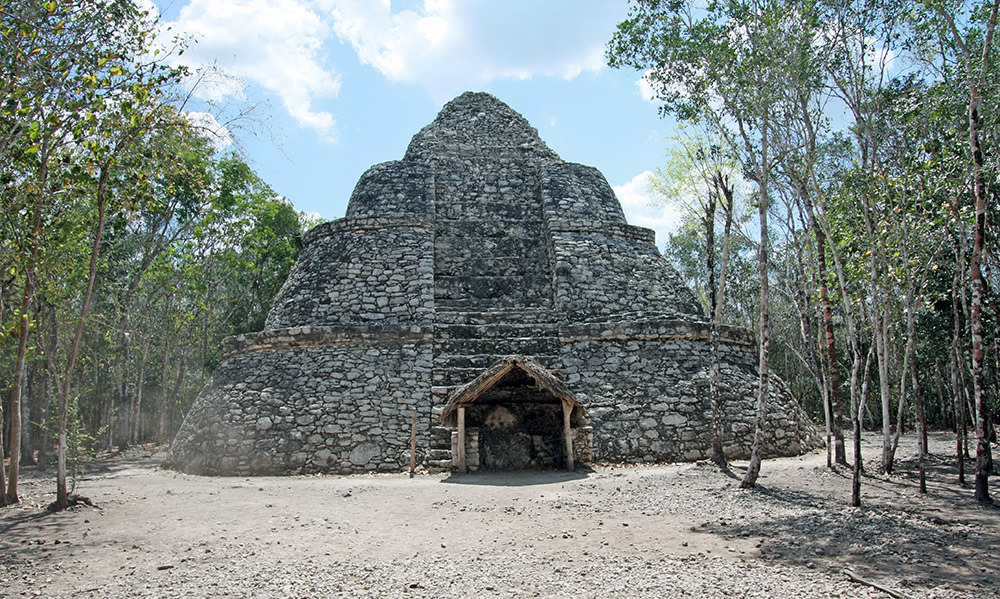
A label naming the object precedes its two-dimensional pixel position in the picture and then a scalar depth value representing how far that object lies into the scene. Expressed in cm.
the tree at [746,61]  848
